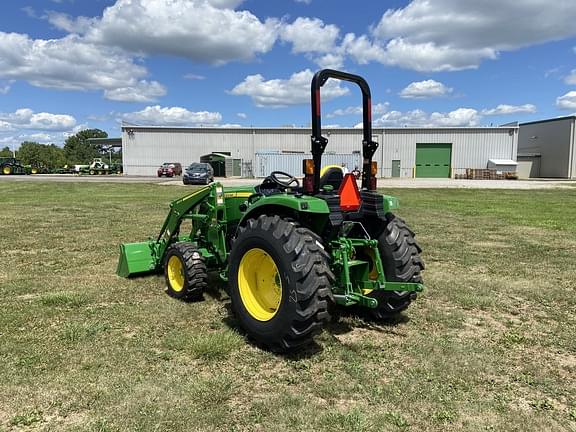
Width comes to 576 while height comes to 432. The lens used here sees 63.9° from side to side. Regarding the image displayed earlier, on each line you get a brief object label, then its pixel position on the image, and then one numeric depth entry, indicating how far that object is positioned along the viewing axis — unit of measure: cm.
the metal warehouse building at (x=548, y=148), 5000
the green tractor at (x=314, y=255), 376
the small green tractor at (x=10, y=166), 5162
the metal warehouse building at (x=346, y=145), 4962
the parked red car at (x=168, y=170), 4447
